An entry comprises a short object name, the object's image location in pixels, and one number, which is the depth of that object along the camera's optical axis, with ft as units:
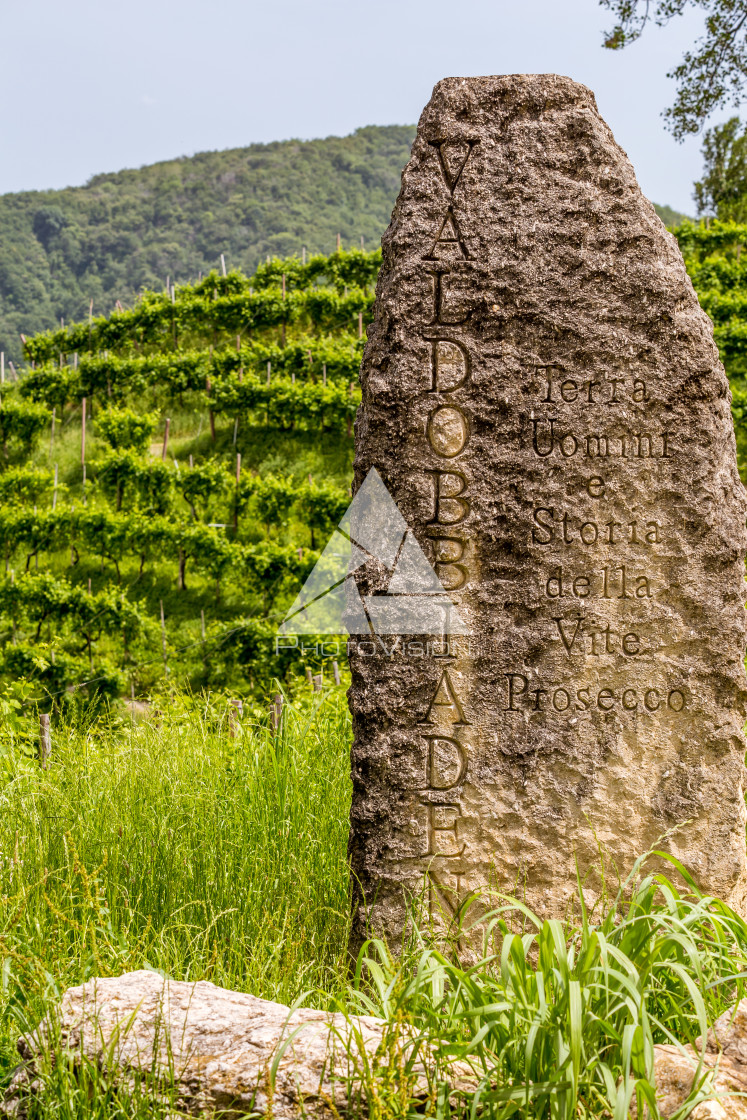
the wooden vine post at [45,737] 17.09
